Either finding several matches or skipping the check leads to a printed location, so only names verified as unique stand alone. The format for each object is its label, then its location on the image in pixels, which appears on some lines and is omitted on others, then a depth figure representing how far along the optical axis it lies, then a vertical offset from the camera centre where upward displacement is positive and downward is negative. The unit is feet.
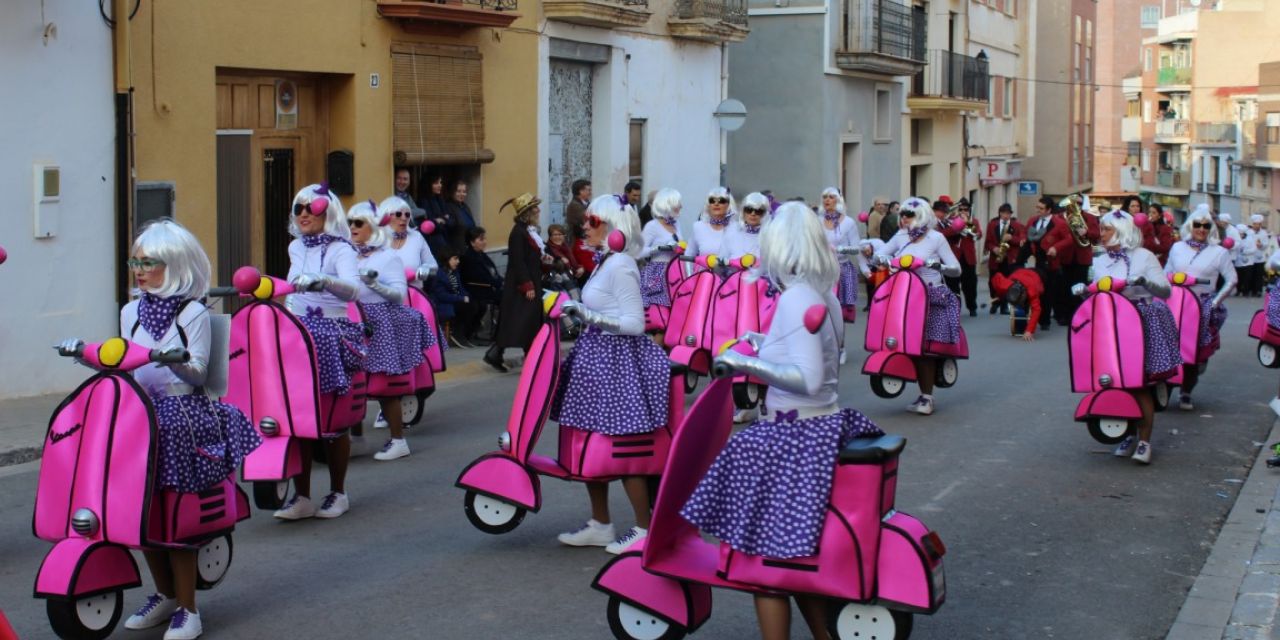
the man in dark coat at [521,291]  48.34 -2.76
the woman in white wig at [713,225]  45.91 -0.75
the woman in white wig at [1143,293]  33.83 -2.00
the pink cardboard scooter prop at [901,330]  40.96 -3.34
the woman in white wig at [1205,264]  41.78 -1.67
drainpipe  45.21 +1.81
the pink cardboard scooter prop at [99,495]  19.02 -3.53
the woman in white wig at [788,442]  17.48 -2.67
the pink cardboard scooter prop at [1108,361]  33.63 -3.40
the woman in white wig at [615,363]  24.61 -2.56
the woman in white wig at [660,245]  43.83 -1.25
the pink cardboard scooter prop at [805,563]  17.49 -4.04
